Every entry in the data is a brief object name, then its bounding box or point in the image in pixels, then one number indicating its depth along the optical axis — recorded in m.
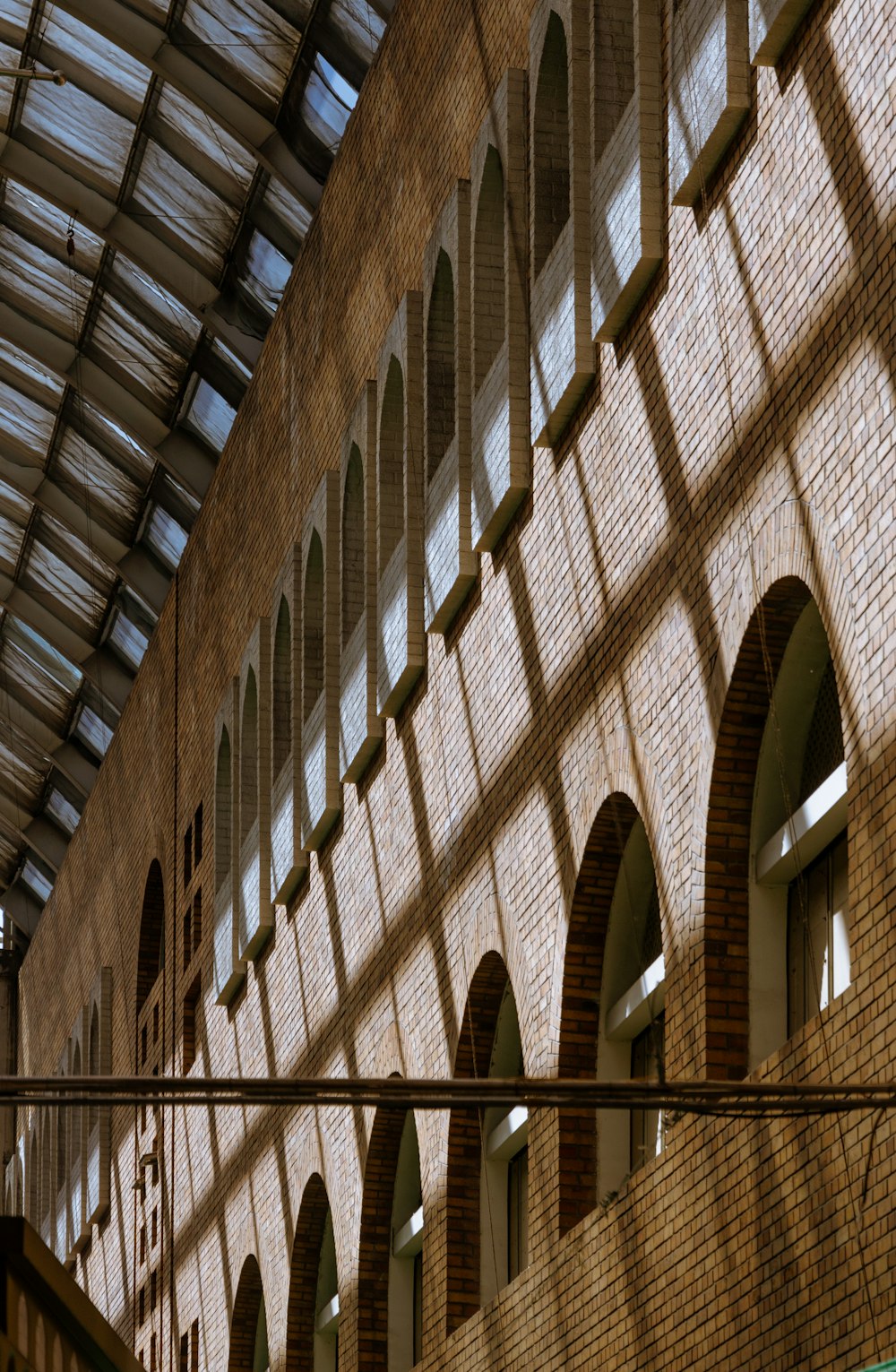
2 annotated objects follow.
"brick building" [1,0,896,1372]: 11.56
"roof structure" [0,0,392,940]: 26.30
